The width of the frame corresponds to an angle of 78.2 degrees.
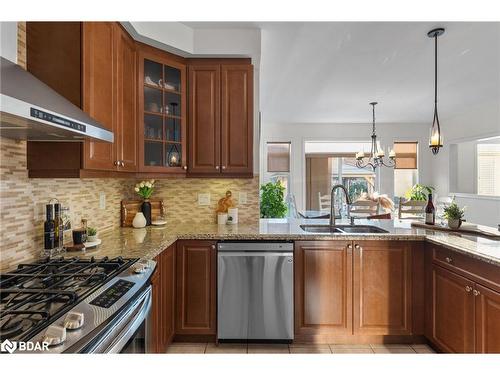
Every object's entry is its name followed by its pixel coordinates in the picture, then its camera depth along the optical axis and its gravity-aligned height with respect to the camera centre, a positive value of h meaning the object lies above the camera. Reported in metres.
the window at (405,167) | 7.30 +0.51
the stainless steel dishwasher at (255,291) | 2.36 -0.79
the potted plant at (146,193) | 2.87 -0.05
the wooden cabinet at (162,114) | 2.55 +0.64
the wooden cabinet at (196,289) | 2.41 -0.79
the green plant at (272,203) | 5.09 -0.26
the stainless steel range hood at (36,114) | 1.05 +0.28
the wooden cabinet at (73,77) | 1.71 +0.63
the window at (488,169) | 5.87 +0.38
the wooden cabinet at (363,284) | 2.39 -0.75
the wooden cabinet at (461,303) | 1.72 -0.72
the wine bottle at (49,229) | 1.74 -0.23
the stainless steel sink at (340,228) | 2.73 -0.37
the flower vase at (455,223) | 2.45 -0.28
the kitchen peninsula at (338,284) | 2.38 -0.74
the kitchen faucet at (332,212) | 2.83 -0.22
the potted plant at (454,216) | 2.45 -0.22
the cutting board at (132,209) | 2.79 -0.20
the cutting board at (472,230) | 2.23 -0.33
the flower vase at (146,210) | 2.87 -0.21
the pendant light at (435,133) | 2.88 +0.53
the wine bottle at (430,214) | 2.69 -0.23
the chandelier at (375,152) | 4.91 +0.60
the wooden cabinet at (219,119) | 2.82 +0.63
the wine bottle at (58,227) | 1.78 -0.23
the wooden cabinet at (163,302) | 1.90 -0.77
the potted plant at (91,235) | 2.00 -0.31
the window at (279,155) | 7.30 +0.79
